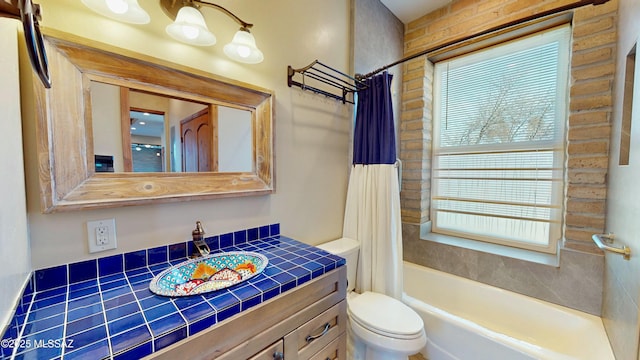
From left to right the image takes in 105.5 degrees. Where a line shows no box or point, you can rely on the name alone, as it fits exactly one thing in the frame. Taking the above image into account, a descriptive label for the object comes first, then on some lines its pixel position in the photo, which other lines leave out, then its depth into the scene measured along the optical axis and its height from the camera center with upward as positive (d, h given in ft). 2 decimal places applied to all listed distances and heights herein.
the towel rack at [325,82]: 5.08 +2.04
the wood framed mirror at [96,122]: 2.68 +0.59
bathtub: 4.43 -3.34
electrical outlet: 3.03 -0.84
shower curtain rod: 3.96 +2.73
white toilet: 4.19 -2.80
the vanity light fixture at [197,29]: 3.34 +2.03
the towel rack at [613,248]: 3.47 -1.17
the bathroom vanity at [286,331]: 2.29 -1.82
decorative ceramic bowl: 2.91 -1.43
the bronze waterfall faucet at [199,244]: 3.76 -1.16
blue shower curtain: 5.58 +1.05
